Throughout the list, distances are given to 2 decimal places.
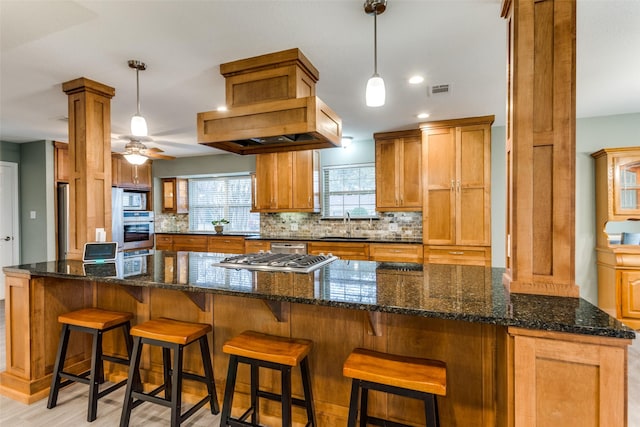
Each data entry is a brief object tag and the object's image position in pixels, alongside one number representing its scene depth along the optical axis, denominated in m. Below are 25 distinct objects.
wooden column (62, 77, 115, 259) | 2.66
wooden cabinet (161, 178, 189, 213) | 6.34
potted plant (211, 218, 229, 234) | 5.72
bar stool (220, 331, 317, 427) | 1.53
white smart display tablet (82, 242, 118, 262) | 2.46
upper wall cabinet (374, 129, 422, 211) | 4.39
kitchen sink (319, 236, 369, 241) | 4.78
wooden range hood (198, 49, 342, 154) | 2.06
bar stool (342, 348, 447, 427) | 1.29
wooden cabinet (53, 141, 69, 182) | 5.01
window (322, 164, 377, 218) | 5.00
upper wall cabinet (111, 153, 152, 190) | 5.65
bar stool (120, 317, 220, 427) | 1.77
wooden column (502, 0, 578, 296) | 1.38
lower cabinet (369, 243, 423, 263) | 4.18
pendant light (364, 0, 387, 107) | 1.73
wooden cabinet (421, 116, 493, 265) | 3.92
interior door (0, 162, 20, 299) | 4.94
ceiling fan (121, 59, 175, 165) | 2.45
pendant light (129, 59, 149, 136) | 2.43
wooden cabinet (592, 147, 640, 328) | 3.43
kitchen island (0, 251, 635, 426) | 1.11
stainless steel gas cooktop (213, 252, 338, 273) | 2.07
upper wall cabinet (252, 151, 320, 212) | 4.88
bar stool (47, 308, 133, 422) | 2.02
